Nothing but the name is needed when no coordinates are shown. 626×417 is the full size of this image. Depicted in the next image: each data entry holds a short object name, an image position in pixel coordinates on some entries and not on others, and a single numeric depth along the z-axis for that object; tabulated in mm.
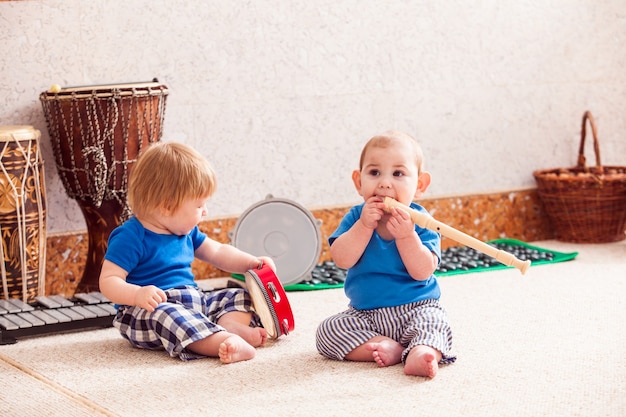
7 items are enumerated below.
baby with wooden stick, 3665
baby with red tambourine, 3890
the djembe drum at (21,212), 4980
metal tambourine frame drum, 5449
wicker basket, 6426
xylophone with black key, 4343
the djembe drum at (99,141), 5097
